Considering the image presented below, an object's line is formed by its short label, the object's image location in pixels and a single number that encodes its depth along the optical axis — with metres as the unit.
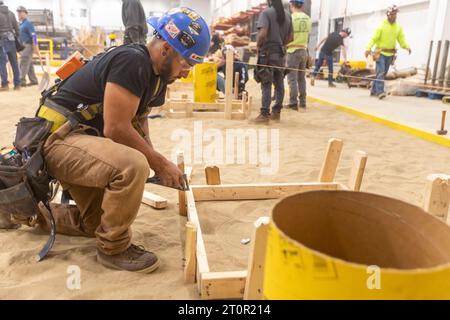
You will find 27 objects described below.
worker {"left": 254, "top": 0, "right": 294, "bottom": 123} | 5.99
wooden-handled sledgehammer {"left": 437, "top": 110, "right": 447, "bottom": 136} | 5.19
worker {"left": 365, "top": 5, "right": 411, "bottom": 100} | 8.64
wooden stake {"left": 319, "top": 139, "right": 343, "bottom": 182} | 2.93
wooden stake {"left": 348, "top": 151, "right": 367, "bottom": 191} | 2.59
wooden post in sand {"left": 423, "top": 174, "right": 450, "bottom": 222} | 1.77
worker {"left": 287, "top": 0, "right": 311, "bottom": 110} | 7.12
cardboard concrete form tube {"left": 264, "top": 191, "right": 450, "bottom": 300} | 0.90
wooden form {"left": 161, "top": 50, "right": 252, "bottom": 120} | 6.40
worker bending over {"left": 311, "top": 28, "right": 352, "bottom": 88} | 11.28
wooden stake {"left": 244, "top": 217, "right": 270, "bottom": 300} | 1.41
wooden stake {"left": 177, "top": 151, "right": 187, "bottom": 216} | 2.81
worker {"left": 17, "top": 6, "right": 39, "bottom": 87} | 10.02
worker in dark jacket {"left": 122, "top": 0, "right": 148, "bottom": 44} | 7.10
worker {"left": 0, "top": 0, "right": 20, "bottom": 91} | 8.73
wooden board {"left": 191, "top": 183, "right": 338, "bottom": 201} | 2.97
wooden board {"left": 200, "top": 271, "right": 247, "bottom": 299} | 1.82
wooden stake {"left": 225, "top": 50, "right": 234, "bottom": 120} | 6.06
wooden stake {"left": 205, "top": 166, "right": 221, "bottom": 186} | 2.99
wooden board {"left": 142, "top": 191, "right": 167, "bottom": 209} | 2.94
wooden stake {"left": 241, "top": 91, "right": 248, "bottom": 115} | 6.63
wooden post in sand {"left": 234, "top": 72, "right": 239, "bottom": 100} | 6.94
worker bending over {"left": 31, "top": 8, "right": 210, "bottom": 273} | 1.95
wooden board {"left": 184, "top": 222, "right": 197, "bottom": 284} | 1.84
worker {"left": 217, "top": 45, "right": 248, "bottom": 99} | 7.85
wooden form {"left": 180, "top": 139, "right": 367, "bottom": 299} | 1.48
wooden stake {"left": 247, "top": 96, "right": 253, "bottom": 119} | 6.80
